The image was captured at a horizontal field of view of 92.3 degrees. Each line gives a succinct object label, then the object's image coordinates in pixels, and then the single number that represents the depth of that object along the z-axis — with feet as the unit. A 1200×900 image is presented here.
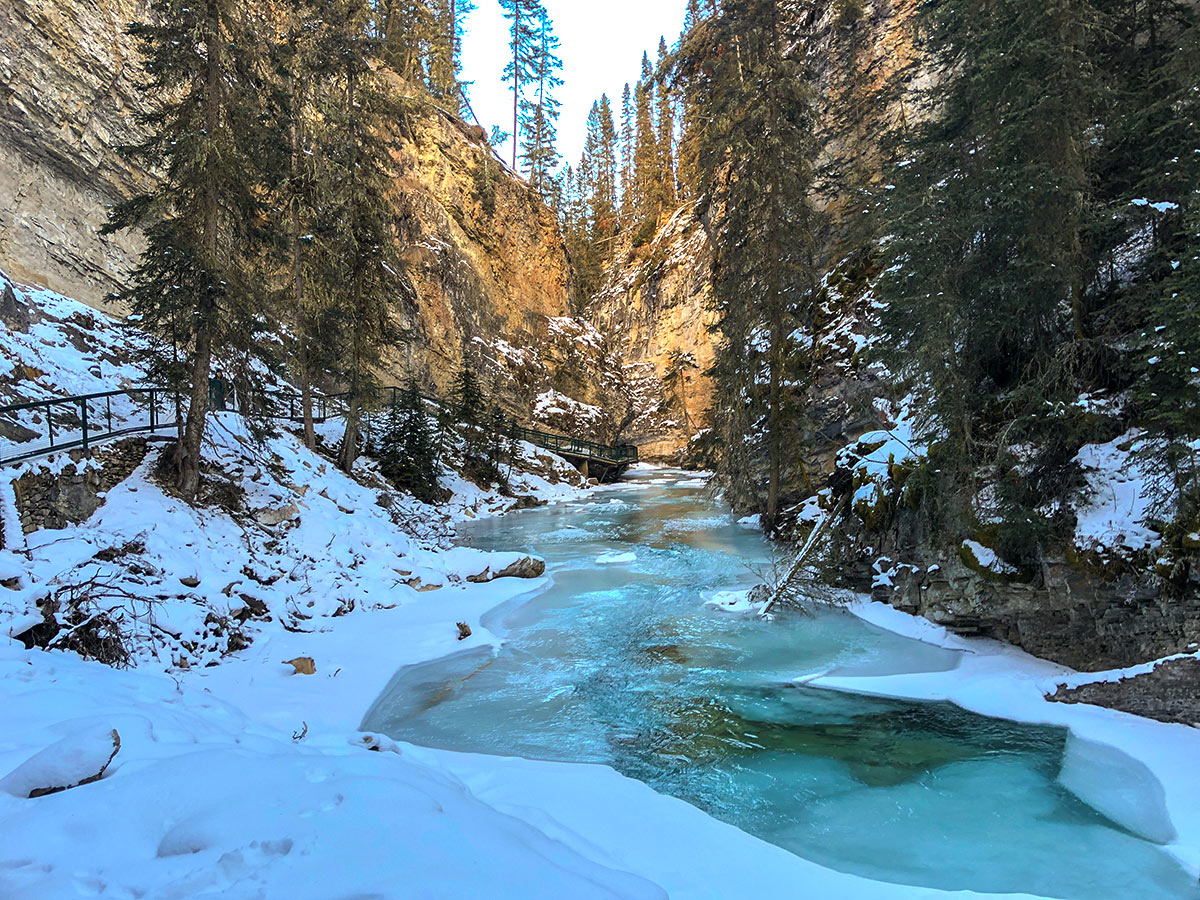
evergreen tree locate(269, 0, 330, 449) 55.83
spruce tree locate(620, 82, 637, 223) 212.02
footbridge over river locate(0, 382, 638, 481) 28.94
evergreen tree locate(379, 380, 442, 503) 72.02
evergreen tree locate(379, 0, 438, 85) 124.16
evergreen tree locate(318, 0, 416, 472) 58.80
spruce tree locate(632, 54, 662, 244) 186.70
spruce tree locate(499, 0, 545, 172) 168.70
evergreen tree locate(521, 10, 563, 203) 178.40
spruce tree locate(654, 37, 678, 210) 186.19
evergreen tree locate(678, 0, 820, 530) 51.88
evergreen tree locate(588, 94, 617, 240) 218.59
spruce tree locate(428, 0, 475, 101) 150.26
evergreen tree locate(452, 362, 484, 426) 90.58
